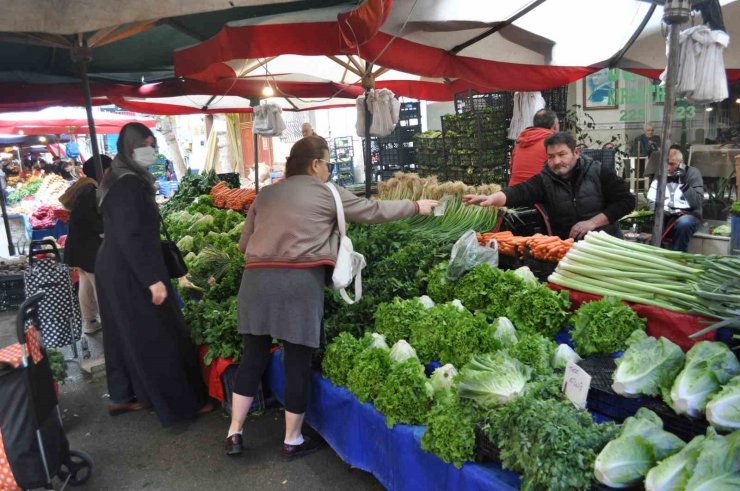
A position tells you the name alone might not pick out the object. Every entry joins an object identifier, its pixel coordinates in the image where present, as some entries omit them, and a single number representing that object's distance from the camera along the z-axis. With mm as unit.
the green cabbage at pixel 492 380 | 2189
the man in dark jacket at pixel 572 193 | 4266
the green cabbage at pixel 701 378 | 1930
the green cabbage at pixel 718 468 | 1501
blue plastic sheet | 2228
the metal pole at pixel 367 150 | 5720
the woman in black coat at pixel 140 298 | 3646
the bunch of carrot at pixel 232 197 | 8805
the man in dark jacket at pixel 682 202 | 6985
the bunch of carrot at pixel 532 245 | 3744
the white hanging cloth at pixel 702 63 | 3357
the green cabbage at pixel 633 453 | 1721
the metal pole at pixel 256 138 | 8911
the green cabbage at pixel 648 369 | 2127
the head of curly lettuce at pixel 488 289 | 3402
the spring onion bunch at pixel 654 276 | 2447
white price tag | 2121
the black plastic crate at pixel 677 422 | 1940
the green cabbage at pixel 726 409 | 1729
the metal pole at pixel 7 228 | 9322
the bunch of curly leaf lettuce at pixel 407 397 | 2670
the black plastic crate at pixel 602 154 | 7176
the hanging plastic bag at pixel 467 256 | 3730
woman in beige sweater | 3184
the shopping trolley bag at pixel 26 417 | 2736
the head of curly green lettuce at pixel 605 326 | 2697
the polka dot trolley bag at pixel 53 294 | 5395
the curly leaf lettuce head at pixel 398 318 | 3412
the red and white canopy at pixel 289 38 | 3424
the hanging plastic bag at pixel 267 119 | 8398
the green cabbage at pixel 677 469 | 1595
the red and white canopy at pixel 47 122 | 12977
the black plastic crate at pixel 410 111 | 10453
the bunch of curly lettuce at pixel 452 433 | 2242
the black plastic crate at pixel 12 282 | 7363
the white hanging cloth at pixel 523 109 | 7066
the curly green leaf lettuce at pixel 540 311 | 3113
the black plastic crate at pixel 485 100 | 7930
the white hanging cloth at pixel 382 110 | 6223
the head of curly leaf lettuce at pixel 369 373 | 2934
